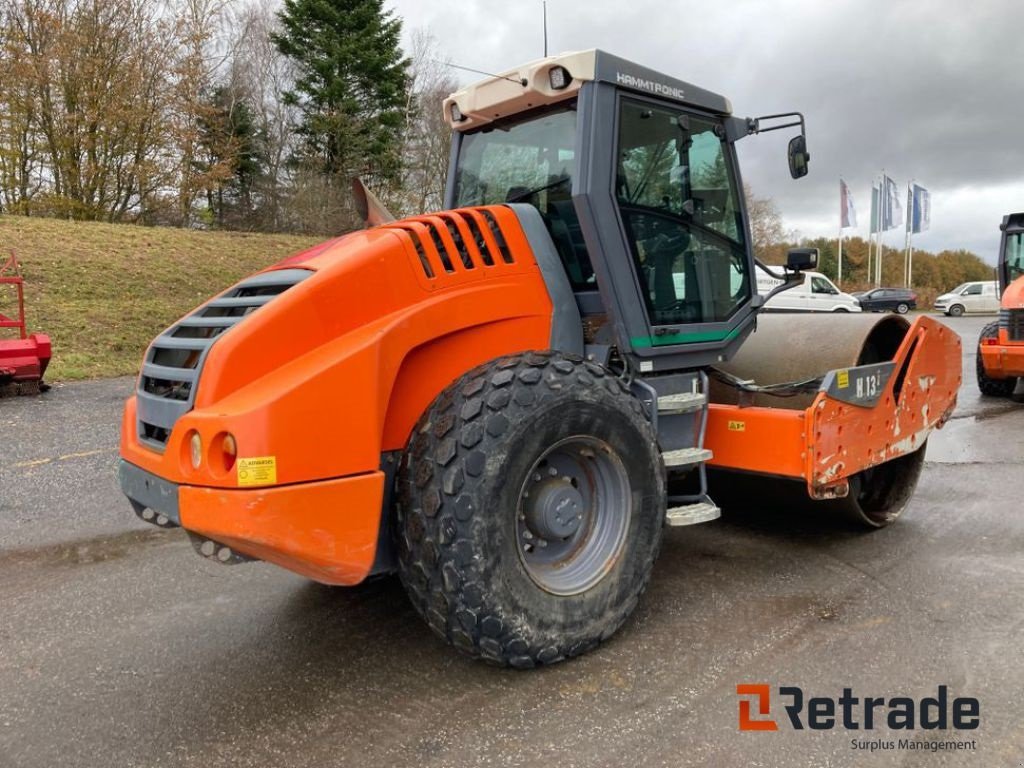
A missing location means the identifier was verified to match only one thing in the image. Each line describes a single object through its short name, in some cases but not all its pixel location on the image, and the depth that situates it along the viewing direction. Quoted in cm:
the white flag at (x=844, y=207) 4406
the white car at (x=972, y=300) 3500
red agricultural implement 962
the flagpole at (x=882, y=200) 4456
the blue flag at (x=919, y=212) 4591
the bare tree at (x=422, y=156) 2964
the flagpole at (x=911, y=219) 4584
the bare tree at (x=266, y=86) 3184
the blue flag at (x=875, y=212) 4475
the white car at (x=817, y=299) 2433
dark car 3616
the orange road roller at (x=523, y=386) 265
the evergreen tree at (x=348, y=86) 2962
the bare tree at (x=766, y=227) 4826
